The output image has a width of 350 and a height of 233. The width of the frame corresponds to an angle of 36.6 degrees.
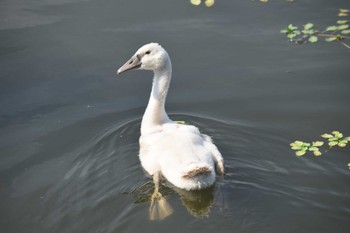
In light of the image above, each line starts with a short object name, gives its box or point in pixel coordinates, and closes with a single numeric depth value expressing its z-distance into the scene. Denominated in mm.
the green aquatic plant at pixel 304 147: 6054
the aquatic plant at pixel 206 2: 8352
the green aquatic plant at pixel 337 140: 6125
